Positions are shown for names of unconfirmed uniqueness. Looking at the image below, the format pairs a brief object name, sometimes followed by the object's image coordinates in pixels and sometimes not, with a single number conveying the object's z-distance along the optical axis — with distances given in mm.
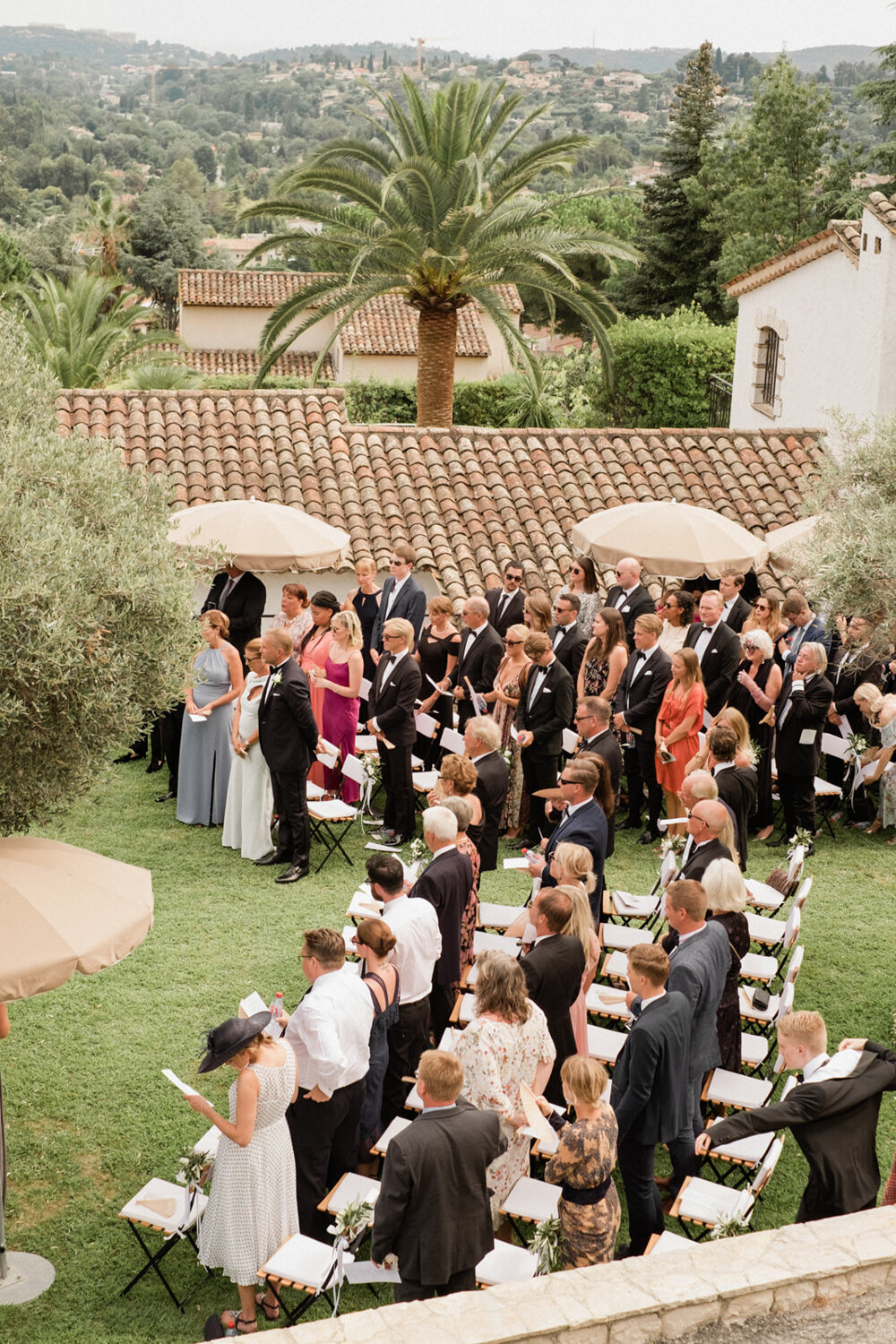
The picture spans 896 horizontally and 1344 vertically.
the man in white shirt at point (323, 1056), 6074
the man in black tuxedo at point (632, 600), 12359
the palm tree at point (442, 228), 20844
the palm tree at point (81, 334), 30078
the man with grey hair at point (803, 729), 11039
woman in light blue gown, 11516
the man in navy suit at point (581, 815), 8328
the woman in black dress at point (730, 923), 7312
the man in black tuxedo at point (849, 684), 11438
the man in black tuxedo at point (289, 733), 10391
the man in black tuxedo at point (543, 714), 10805
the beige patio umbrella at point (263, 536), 12086
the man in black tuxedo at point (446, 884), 7535
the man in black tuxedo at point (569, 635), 11966
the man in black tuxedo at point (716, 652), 11688
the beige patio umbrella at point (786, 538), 12578
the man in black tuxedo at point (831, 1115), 5750
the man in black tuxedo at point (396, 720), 10945
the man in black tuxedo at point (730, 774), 9047
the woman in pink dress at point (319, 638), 11812
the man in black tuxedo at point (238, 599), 12562
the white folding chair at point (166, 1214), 6082
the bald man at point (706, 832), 7844
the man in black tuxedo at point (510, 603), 12797
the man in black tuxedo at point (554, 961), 6797
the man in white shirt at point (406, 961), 6949
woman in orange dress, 10859
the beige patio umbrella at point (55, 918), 5602
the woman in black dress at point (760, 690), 11438
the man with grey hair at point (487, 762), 9109
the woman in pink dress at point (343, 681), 11570
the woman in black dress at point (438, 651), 12328
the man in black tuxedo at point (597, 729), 9430
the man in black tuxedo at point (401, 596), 12648
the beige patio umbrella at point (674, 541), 12438
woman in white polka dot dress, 5668
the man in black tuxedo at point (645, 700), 11289
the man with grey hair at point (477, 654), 11672
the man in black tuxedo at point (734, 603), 12500
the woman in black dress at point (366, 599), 12891
